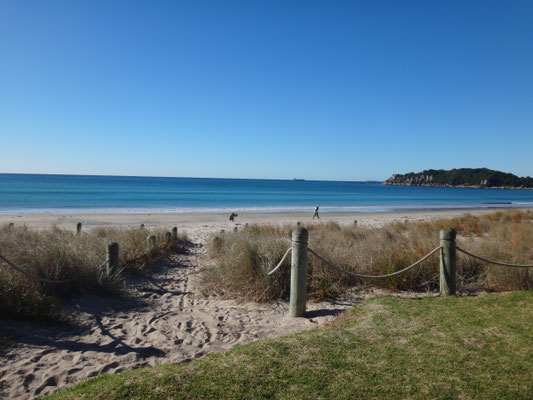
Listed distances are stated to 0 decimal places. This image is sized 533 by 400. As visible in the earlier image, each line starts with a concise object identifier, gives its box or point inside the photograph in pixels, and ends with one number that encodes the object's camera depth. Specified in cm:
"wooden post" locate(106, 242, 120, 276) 679
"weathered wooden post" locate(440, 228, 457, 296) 580
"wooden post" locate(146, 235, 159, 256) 933
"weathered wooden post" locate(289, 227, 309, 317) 518
